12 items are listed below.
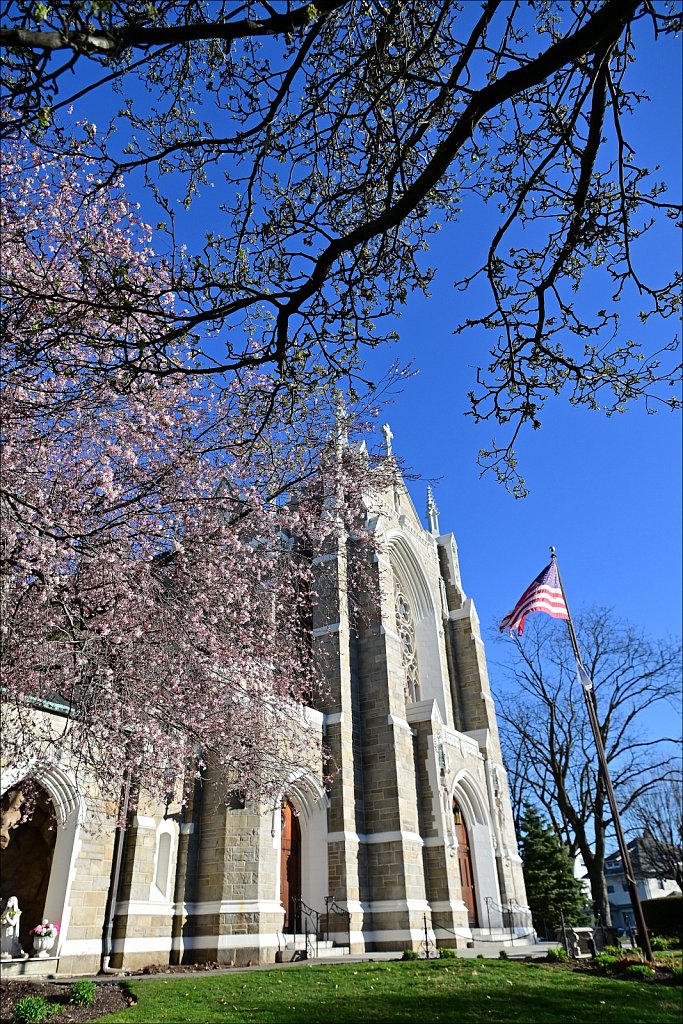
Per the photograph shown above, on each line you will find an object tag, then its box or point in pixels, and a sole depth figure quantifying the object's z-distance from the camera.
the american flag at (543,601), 19.05
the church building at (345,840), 12.91
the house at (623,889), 57.81
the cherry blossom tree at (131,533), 6.85
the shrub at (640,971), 14.00
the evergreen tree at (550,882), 32.12
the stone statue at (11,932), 11.68
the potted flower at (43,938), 11.52
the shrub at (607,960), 15.16
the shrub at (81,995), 8.96
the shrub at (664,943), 21.42
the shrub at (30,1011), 7.84
